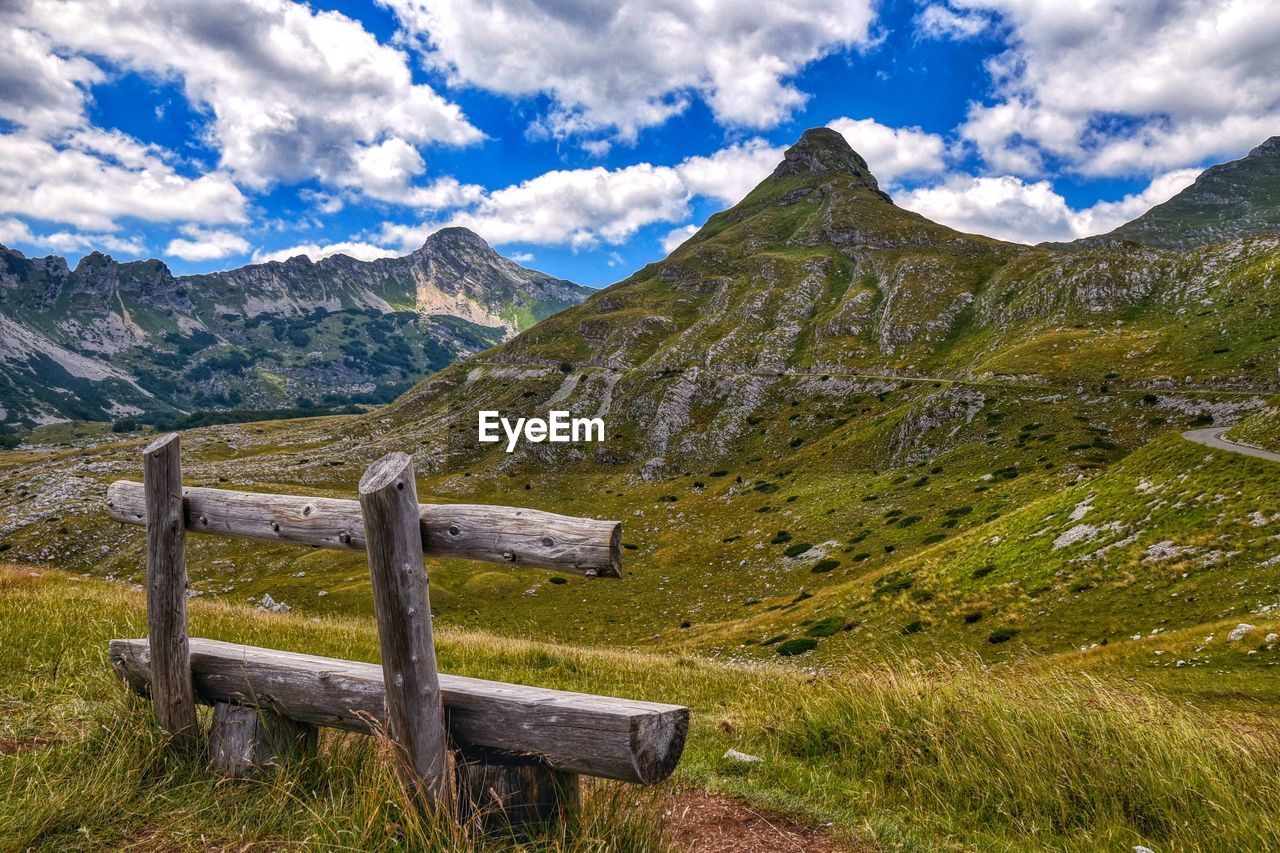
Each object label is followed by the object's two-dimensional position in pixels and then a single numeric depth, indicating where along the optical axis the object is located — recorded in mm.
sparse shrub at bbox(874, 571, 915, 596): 39844
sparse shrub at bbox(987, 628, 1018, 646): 28547
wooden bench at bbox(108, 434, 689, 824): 4488
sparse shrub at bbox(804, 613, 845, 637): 36844
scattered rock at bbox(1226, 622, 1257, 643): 19344
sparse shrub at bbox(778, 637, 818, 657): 34938
